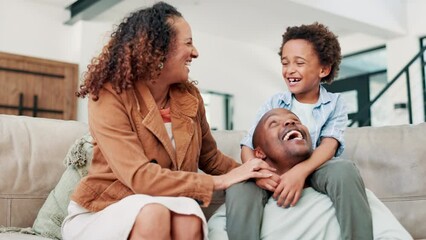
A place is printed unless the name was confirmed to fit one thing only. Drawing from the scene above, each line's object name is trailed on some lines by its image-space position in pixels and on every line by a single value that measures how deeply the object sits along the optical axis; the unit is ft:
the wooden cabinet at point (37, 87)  17.99
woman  4.03
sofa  5.82
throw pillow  5.66
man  4.83
